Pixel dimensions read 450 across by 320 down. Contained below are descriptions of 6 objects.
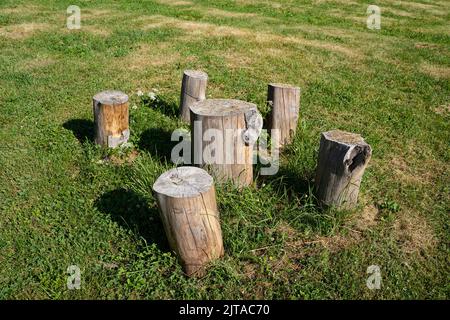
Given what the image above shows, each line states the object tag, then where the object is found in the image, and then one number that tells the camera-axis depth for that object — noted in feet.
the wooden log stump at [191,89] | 19.92
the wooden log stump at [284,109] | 17.34
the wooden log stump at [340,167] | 12.70
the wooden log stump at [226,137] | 13.79
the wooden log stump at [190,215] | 10.82
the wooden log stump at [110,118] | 17.19
